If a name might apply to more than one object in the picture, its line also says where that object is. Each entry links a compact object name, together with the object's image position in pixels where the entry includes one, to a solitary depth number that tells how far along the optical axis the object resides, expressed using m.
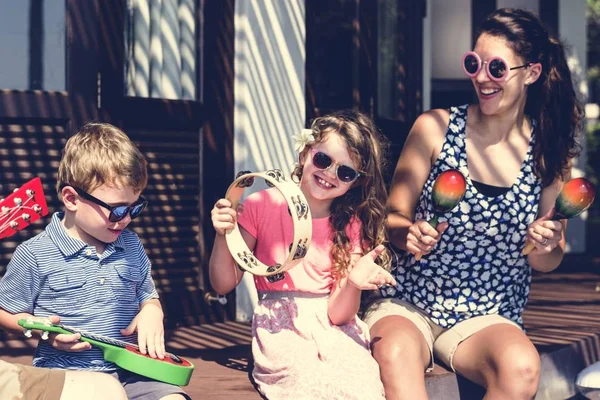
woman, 3.71
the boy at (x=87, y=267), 3.00
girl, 3.27
